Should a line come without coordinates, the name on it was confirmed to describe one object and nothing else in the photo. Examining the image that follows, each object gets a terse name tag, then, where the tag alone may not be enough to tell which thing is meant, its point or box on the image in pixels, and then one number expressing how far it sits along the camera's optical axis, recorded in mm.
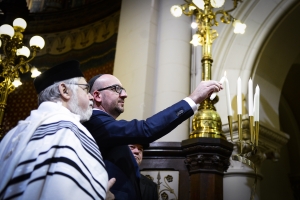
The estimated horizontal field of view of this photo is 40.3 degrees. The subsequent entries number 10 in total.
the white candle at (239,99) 3006
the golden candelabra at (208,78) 2912
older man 1510
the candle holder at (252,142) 2762
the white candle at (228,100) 2955
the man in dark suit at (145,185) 2881
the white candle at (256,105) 2758
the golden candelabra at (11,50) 5938
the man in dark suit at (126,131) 2083
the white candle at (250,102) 2853
